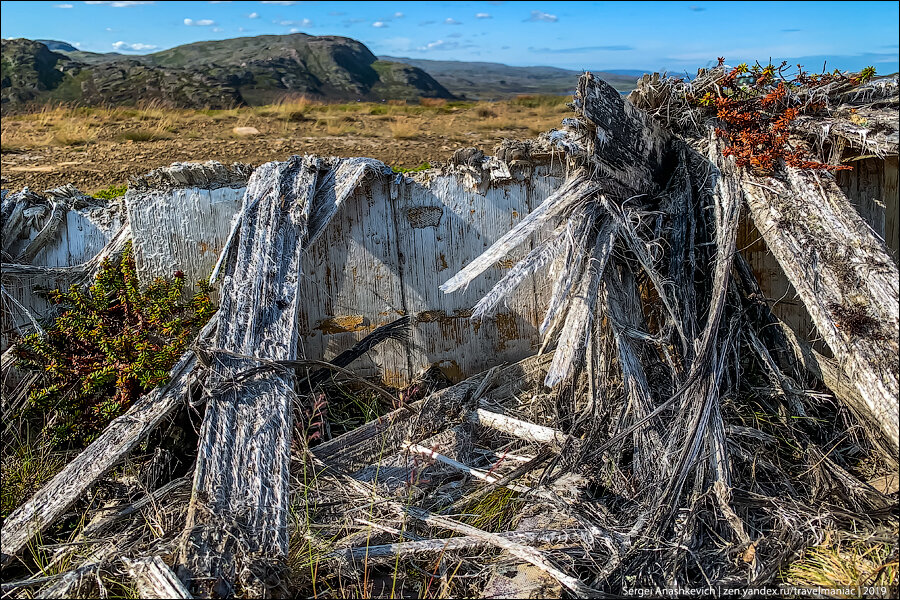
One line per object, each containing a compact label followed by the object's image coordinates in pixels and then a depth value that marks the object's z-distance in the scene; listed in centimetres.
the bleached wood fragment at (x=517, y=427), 378
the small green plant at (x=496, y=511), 327
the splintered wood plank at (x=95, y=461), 318
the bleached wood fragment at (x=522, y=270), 350
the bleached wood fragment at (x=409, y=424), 386
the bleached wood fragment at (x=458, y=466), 346
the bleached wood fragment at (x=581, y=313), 351
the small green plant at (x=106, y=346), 380
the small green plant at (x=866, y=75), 392
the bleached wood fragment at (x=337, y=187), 416
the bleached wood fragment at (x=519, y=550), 275
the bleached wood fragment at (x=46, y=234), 433
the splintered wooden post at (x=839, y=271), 312
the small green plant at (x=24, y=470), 354
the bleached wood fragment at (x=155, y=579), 270
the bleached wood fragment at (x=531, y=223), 353
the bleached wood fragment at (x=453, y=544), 305
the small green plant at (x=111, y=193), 628
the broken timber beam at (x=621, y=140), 362
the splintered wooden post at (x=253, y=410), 289
